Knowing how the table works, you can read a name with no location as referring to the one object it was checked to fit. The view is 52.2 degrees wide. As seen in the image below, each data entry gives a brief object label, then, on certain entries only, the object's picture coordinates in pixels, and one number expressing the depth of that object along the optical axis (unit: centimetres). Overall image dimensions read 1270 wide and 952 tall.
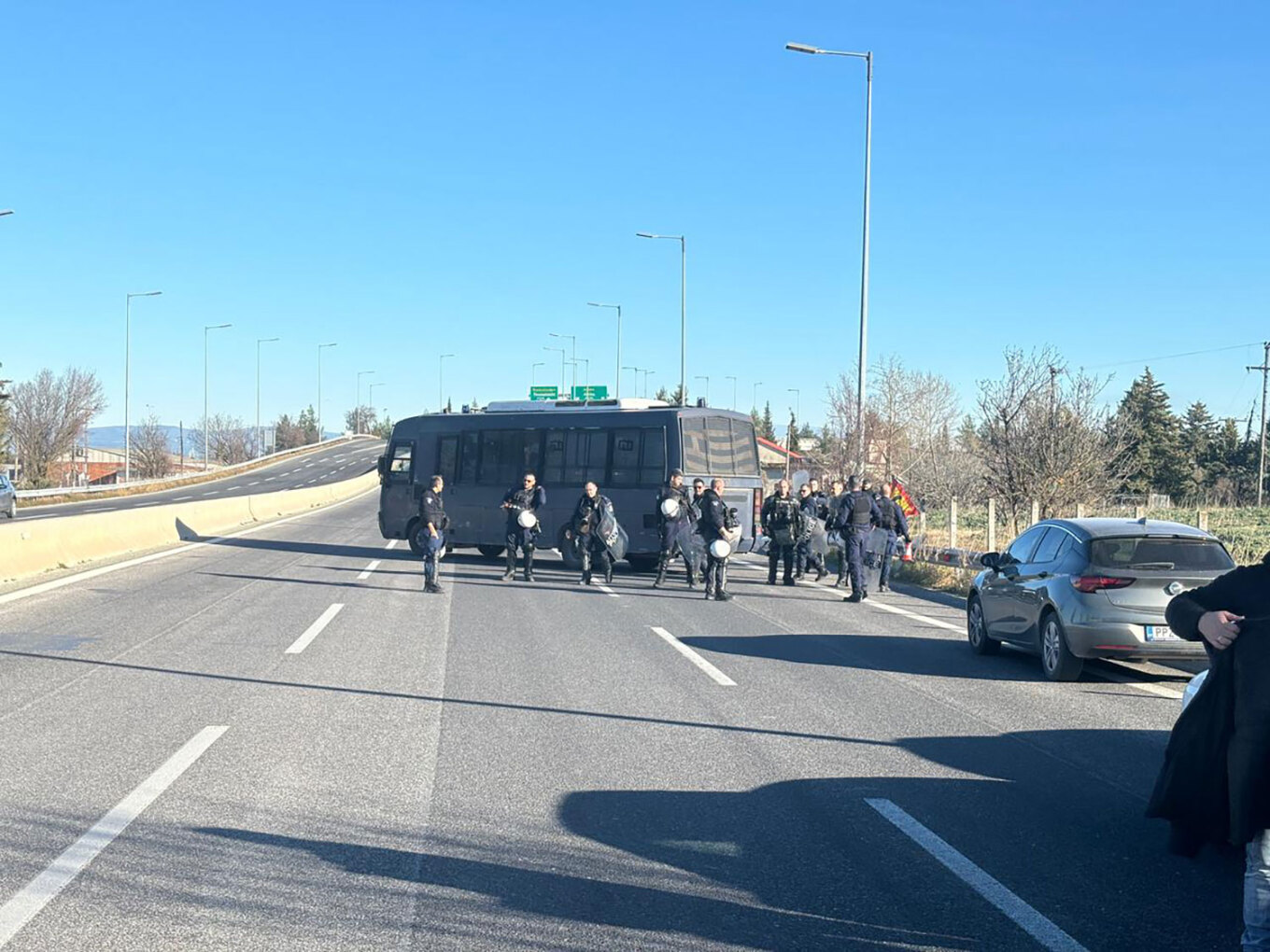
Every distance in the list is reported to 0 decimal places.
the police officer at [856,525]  1811
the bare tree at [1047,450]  2877
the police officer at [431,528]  1886
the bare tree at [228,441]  10902
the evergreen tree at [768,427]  15381
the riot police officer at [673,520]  2092
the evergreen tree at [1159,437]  7112
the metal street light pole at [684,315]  4397
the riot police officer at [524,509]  2098
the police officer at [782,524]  2158
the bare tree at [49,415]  7550
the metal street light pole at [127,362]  5853
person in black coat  397
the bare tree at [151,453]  8294
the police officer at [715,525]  1838
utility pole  6681
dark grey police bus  2459
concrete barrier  2005
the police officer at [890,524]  1967
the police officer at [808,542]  2232
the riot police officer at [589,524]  2124
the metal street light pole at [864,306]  2632
